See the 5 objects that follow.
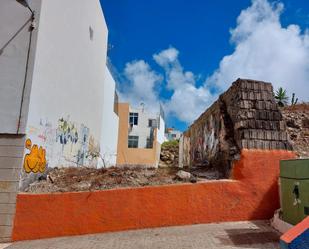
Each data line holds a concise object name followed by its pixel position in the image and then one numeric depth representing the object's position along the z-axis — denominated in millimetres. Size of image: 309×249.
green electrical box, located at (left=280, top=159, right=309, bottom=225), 4965
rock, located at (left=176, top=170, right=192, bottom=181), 7195
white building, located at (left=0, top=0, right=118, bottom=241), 6555
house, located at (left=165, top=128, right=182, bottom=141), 57031
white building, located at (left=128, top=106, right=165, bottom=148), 36781
